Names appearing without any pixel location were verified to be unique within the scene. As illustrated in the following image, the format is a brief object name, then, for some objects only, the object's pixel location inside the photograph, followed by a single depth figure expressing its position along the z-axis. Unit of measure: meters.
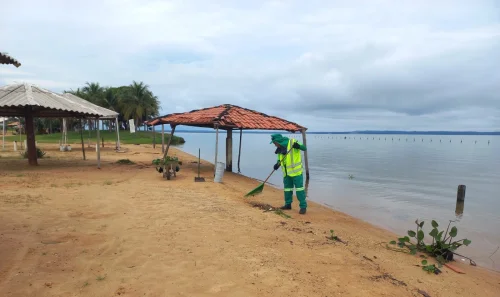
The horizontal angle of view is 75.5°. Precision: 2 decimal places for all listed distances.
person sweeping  7.59
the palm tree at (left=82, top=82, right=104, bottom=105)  50.46
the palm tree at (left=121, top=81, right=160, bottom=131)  51.25
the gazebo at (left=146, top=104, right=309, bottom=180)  13.12
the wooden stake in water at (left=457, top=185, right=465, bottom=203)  12.02
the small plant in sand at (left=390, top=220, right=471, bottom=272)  5.59
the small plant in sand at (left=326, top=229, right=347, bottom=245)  5.86
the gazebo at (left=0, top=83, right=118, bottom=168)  11.72
